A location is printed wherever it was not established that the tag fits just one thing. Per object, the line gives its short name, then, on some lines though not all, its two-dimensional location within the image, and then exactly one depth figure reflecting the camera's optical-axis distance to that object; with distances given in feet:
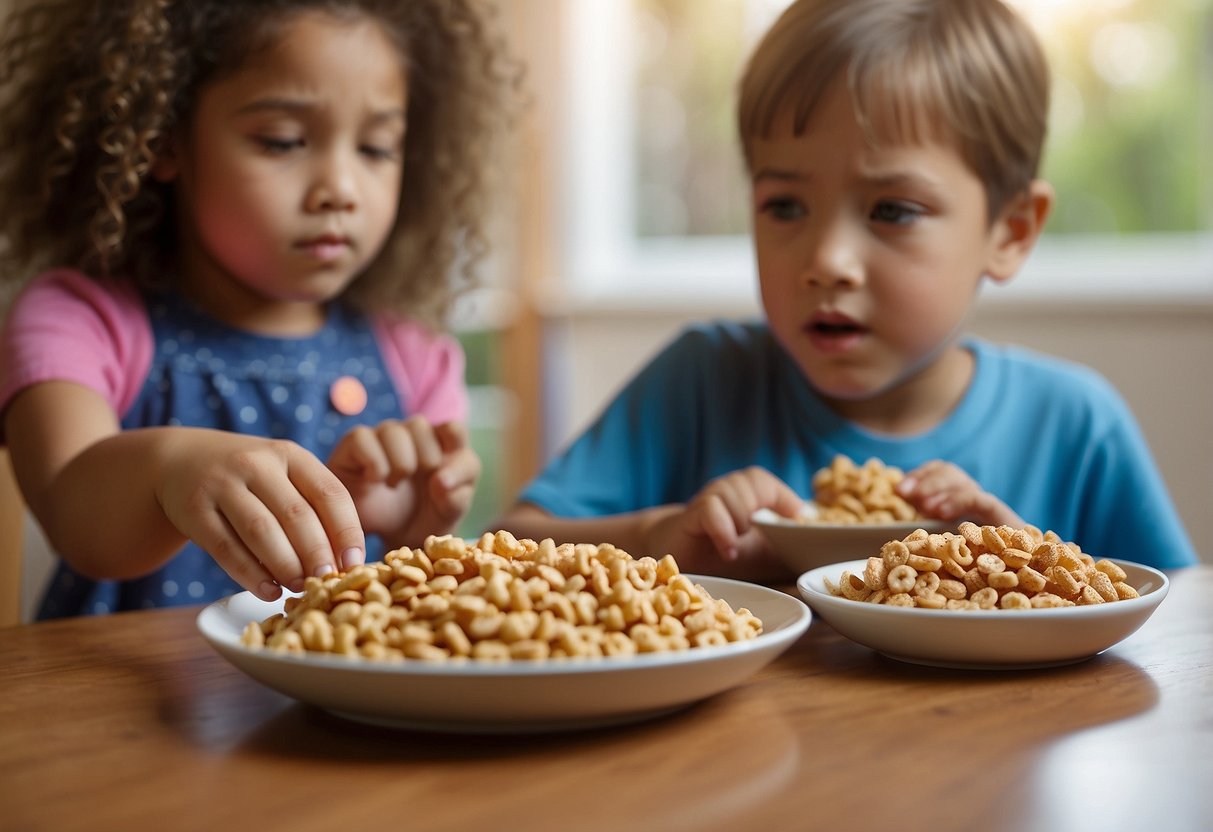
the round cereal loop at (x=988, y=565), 2.46
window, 9.95
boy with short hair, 4.15
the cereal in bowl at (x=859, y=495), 3.41
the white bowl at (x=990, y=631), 2.24
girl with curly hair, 3.85
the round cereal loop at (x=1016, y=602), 2.36
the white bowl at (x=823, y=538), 3.12
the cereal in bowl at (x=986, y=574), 2.41
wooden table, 1.60
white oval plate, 1.77
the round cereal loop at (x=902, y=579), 2.46
